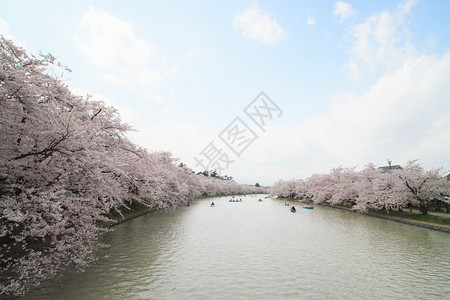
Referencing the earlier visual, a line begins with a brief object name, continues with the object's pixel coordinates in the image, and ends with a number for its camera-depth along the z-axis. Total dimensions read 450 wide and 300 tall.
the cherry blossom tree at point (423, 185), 25.52
